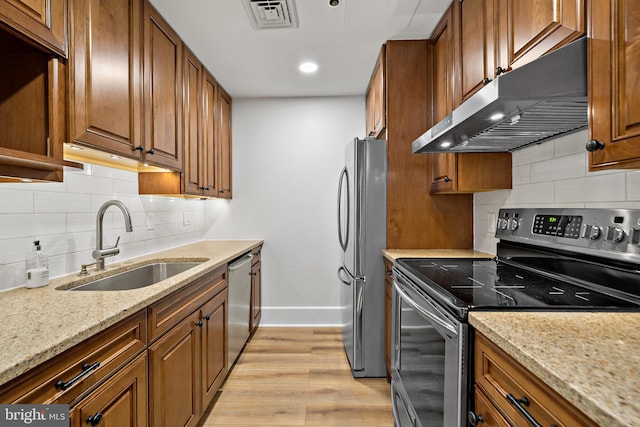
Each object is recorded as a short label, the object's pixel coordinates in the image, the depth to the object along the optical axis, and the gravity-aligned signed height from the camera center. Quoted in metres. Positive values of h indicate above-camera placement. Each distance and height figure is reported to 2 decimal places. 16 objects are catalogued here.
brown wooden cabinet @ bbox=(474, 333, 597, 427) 0.65 -0.43
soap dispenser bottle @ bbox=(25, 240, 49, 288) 1.33 -0.24
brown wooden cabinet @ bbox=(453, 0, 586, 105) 1.07 +0.74
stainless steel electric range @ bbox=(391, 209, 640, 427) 1.05 -0.30
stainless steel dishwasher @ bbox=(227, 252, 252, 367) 2.31 -0.73
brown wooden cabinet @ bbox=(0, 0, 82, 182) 1.13 +0.44
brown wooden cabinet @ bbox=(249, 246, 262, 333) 3.00 -0.78
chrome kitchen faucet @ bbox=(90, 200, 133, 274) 1.65 -0.17
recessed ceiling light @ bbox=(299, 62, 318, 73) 2.64 +1.22
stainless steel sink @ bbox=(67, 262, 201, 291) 1.59 -0.37
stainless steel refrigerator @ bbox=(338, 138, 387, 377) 2.31 -0.28
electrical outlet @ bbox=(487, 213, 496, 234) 2.06 -0.07
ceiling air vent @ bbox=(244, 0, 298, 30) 1.84 +1.20
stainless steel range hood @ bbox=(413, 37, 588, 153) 0.99 +0.37
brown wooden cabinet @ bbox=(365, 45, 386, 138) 2.43 +0.95
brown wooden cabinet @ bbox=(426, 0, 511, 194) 1.68 +0.71
